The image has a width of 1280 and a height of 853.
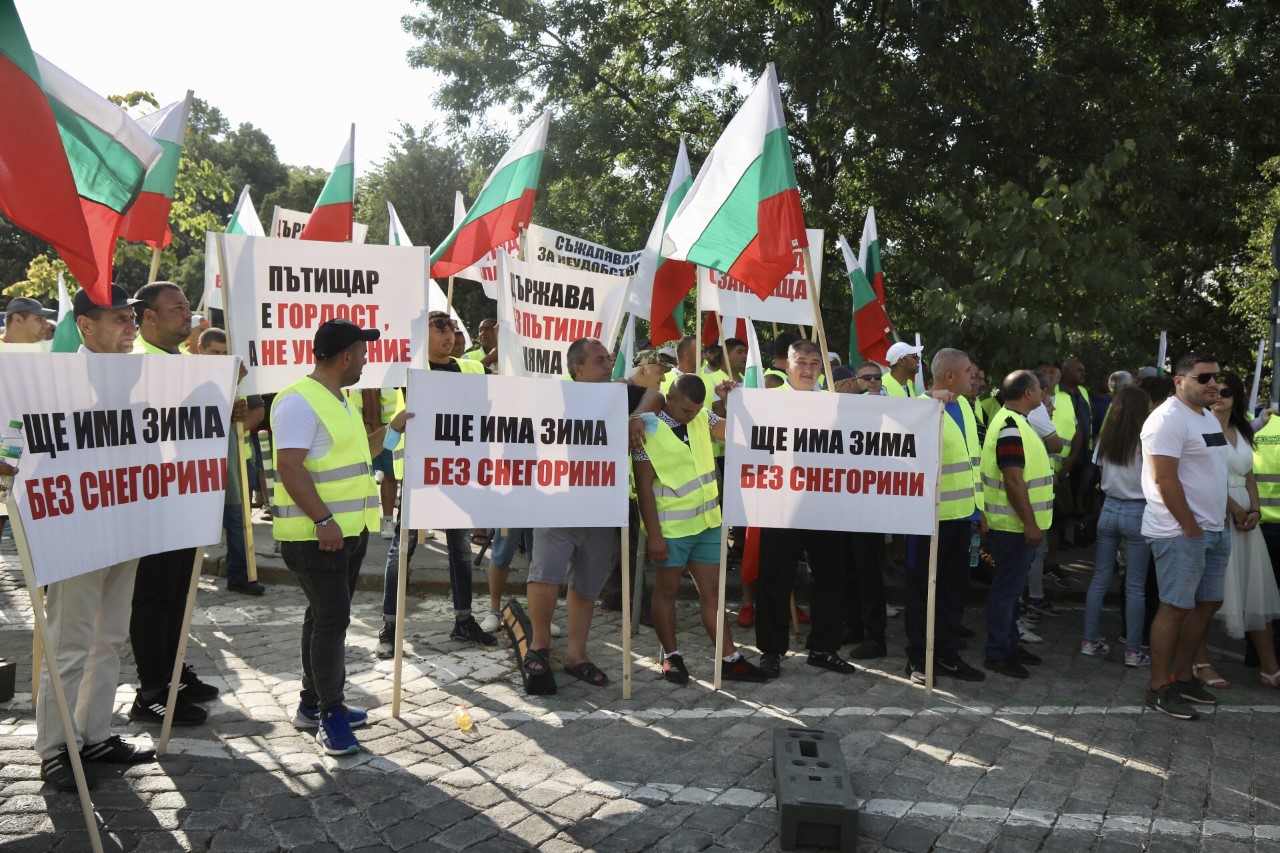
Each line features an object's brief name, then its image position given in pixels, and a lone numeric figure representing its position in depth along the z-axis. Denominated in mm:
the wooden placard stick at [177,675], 5125
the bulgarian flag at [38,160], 4238
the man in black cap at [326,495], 5043
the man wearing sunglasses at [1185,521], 6262
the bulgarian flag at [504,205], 8258
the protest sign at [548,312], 7027
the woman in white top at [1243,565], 6969
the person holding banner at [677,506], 6645
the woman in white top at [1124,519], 7367
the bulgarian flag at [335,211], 8023
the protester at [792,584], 6926
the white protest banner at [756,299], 8492
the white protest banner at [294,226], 10312
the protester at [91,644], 4707
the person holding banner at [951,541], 6953
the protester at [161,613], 5598
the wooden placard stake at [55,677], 3980
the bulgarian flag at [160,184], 6980
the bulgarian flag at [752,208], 6895
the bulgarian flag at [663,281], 8156
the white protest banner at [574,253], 10023
